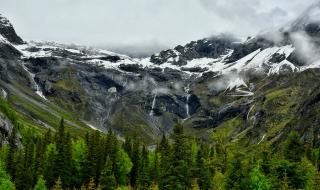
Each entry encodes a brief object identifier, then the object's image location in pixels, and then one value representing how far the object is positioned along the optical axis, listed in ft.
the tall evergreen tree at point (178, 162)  215.92
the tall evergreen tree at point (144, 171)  358.23
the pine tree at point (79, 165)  366.02
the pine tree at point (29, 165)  352.57
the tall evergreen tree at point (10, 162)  366.26
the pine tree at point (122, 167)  395.34
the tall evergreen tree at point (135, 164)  420.64
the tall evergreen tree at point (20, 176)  346.74
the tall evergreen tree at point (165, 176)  219.41
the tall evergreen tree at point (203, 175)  304.50
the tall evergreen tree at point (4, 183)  267.96
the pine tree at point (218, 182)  275.49
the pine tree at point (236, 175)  250.35
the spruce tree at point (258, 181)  232.53
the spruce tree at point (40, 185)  301.00
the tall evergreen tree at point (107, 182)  254.47
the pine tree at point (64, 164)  356.59
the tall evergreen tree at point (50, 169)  355.34
